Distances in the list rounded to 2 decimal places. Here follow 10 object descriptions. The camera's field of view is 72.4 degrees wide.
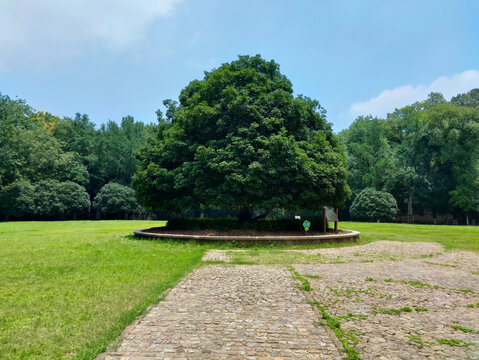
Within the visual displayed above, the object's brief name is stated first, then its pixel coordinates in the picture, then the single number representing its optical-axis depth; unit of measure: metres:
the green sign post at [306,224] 14.41
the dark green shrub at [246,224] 15.43
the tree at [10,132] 42.53
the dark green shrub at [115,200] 45.62
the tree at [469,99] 51.72
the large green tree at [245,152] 13.90
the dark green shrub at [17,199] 41.09
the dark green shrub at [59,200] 42.69
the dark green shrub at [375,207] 36.25
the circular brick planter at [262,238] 12.73
